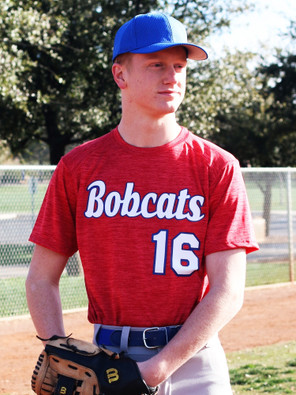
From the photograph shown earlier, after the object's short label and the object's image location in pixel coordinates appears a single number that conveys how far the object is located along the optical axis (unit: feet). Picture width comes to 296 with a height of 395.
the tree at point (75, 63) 40.37
